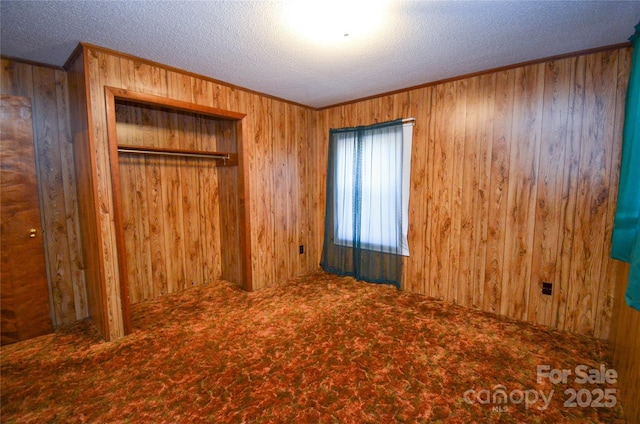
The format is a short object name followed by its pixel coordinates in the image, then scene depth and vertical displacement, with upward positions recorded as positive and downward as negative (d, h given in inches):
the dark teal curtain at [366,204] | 131.9 -7.9
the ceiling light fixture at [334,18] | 66.7 +44.9
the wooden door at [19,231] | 88.5 -13.8
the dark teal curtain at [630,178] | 66.3 +2.5
